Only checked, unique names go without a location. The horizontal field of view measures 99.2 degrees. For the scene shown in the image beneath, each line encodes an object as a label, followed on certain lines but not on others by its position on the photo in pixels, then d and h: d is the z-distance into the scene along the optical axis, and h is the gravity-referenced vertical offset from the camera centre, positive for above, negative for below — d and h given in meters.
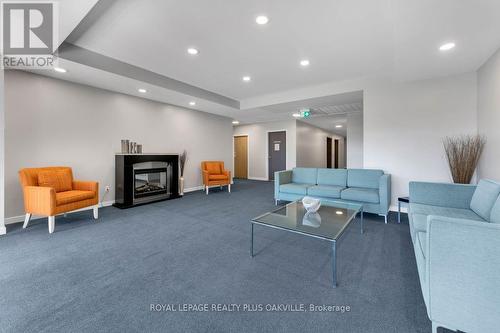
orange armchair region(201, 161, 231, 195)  5.87 -0.29
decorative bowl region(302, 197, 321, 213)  2.60 -0.50
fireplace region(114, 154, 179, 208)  4.34 -0.31
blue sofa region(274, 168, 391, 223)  3.46 -0.43
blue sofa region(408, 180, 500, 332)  1.09 -0.60
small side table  3.26 -0.56
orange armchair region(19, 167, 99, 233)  2.89 -0.42
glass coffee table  1.93 -0.61
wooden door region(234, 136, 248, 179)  9.34 +0.33
